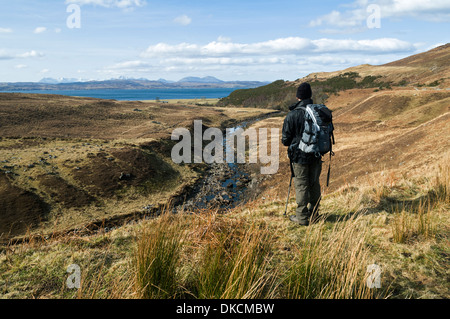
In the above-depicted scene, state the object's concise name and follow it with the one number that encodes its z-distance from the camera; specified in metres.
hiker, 5.32
